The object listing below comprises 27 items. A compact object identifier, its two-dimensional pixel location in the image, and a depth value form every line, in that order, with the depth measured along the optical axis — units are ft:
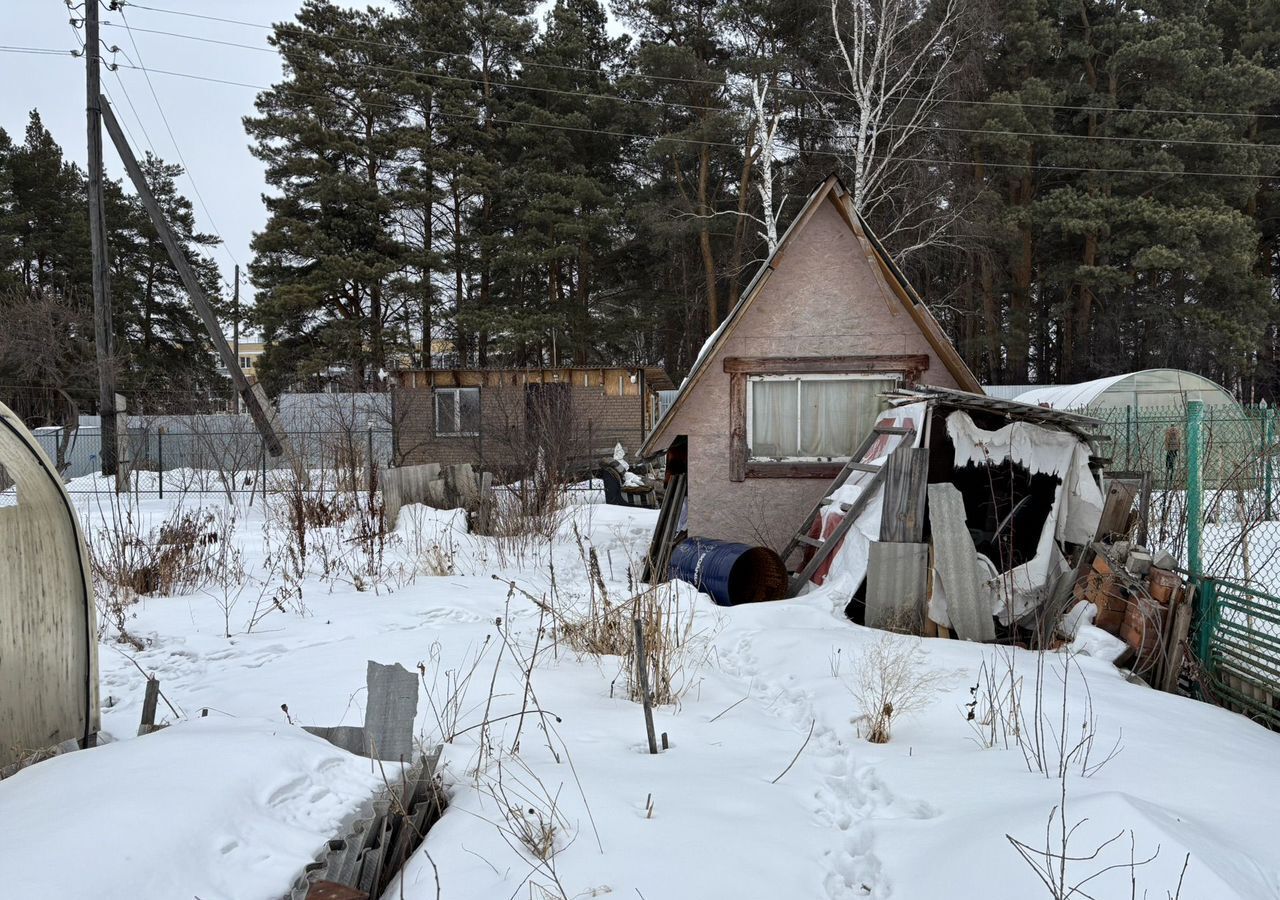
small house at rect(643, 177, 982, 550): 30.94
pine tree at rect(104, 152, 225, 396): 112.47
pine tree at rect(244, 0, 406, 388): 86.53
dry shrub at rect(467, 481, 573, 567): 30.91
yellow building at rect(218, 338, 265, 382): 281.78
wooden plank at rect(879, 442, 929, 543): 22.82
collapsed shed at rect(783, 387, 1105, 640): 21.38
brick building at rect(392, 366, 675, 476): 71.67
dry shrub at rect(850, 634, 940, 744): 13.53
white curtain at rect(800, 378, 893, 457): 31.17
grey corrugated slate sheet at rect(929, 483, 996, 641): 20.99
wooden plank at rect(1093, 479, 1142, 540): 23.65
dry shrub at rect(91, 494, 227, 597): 22.20
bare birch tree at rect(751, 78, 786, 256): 53.93
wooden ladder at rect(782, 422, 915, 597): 24.50
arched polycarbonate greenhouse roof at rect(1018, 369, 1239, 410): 55.36
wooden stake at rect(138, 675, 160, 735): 11.10
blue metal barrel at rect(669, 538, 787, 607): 25.88
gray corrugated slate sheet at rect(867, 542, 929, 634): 21.67
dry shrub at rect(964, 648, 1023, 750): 12.82
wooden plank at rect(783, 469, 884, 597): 24.45
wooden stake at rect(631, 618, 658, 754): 11.76
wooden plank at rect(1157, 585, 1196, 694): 17.08
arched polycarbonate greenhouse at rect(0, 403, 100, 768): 10.79
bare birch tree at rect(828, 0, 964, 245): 55.31
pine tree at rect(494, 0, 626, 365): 86.12
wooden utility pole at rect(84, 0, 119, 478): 53.42
